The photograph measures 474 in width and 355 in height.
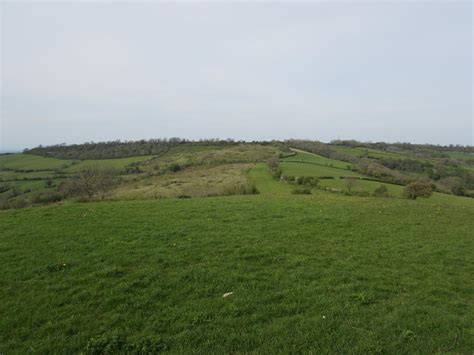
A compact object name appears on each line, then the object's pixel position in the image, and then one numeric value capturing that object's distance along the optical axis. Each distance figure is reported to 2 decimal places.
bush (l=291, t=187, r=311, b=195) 31.73
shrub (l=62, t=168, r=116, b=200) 34.84
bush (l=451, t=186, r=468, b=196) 43.26
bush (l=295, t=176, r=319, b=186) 40.86
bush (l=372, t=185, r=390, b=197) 33.58
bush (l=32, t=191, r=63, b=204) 32.37
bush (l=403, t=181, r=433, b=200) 33.88
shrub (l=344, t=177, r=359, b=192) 38.66
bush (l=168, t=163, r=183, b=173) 67.25
